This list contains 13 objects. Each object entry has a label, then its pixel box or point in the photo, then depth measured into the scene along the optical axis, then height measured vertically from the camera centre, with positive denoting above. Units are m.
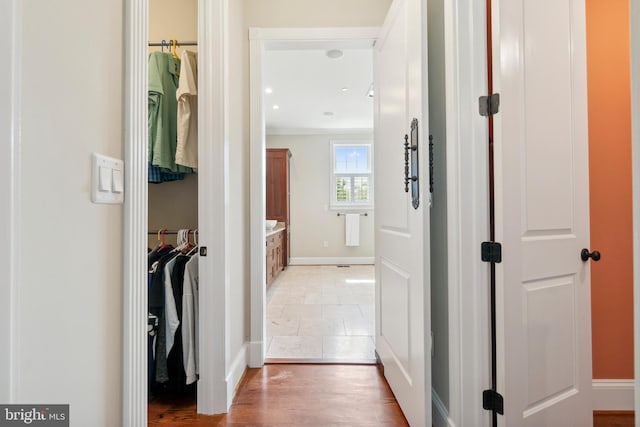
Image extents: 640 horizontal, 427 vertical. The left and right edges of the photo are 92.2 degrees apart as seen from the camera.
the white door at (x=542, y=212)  1.25 +0.02
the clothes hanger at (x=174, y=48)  1.90 +1.06
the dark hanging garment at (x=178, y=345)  1.69 -0.69
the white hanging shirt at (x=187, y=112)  1.75 +0.63
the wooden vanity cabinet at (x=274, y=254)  4.23 -0.55
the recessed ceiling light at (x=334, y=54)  3.39 +1.83
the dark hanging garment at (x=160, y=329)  1.69 -0.60
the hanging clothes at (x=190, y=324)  1.66 -0.57
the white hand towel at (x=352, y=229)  6.45 -0.22
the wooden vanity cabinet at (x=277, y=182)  5.47 +0.66
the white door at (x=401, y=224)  1.36 -0.03
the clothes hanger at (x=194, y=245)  1.82 -0.16
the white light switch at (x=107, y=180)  0.69 +0.10
